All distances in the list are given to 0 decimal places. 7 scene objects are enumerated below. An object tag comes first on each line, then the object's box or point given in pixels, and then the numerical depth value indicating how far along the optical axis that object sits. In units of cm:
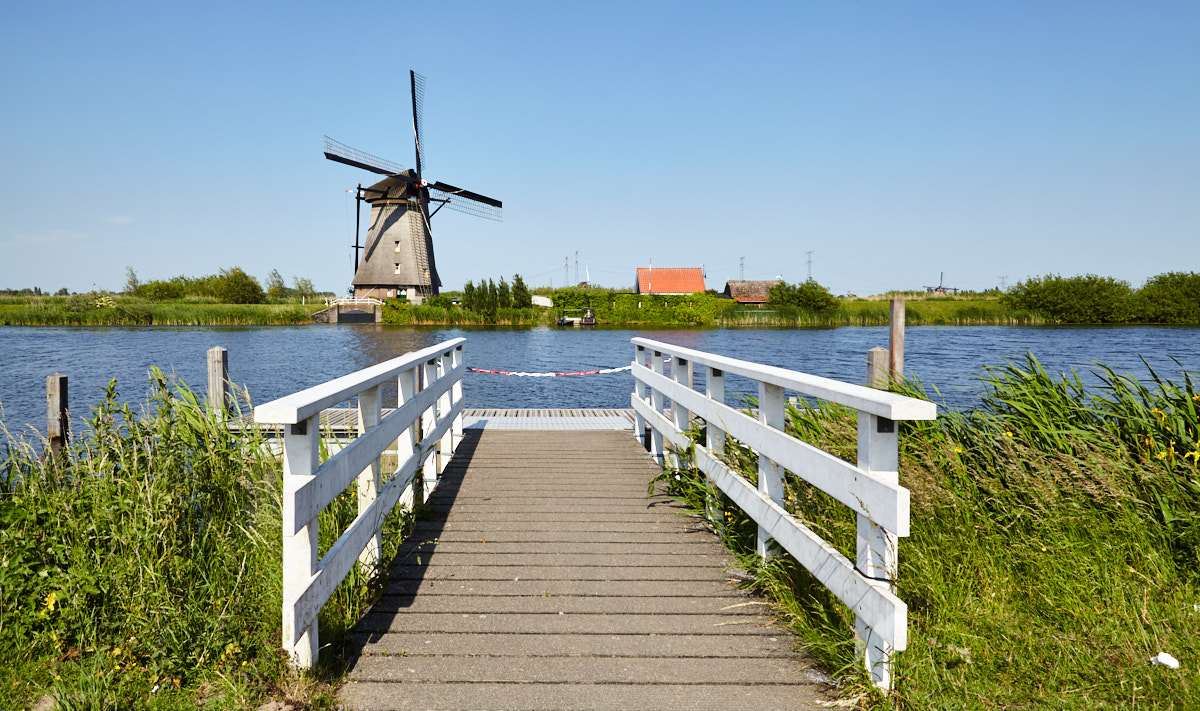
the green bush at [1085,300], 4844
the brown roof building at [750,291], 7812
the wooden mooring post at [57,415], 679
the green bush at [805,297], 5738
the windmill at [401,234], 4969
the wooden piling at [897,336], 820
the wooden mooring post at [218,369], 717
